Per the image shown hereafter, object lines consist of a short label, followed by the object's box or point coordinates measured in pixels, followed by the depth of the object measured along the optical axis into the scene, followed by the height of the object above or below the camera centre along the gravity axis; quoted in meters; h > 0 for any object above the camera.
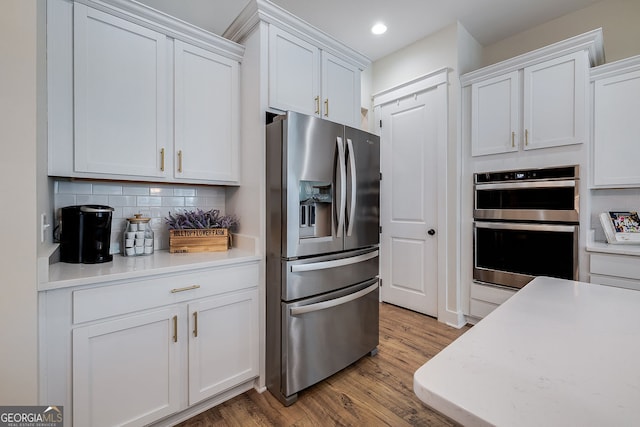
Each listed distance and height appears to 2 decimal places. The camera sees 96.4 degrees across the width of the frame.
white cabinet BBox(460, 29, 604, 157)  2.30 +1.02
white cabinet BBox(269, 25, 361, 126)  1.95 +1.00
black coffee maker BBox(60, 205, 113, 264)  1.56 -0.12
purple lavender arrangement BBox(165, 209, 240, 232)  2.05 -0.06
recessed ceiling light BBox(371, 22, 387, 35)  2.87 +1.89
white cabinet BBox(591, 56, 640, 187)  2.20 +0.70
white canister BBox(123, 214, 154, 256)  1.83 -0.16
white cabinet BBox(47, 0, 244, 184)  1.53 +0.71
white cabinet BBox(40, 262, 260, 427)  1.28 -0.69
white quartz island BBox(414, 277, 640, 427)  0.46 -0.32
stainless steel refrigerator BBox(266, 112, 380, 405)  1.76 -0.25
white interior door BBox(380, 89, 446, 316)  3.07 +0.12
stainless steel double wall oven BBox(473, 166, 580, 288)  2.35 -0.11
